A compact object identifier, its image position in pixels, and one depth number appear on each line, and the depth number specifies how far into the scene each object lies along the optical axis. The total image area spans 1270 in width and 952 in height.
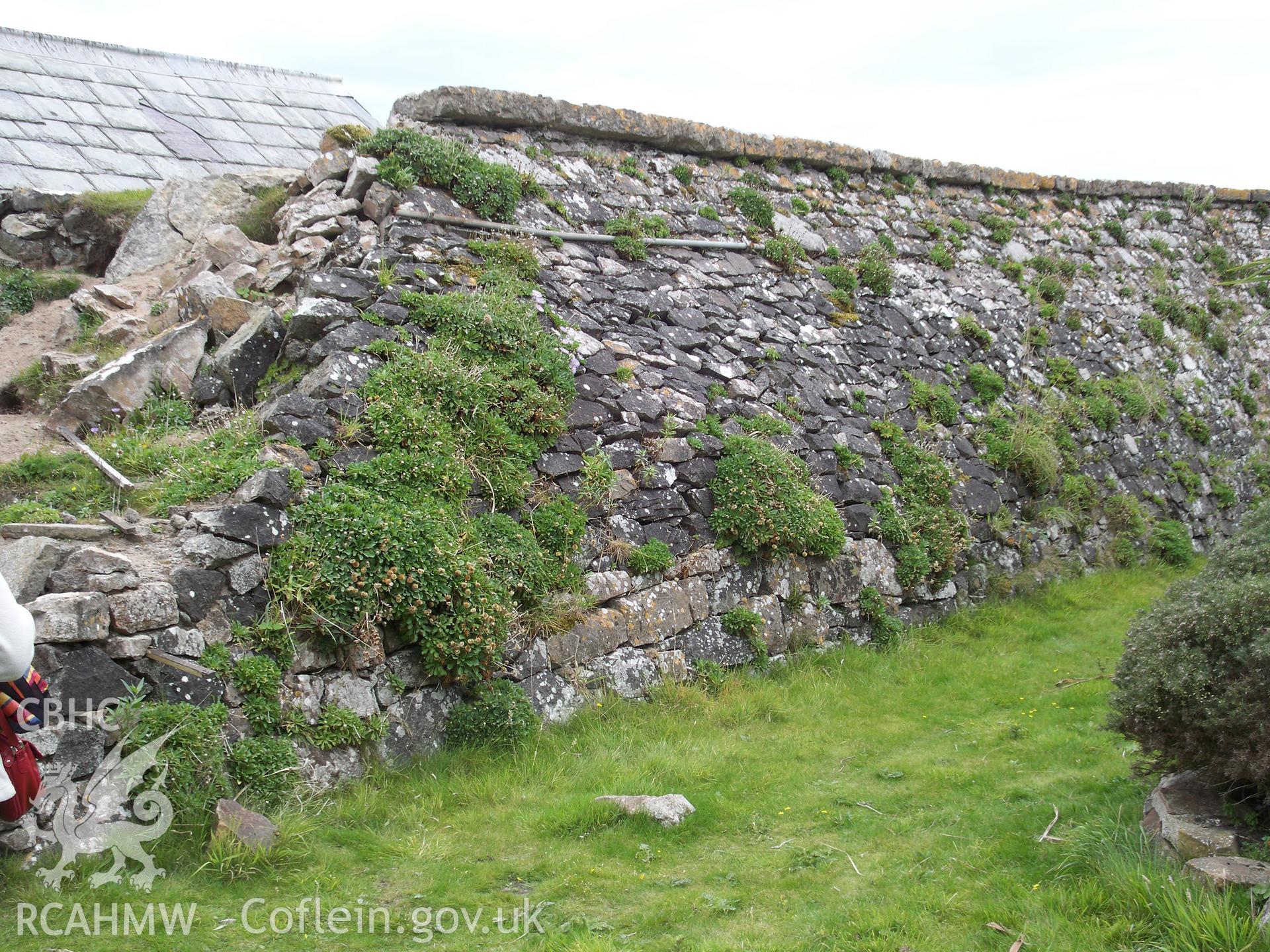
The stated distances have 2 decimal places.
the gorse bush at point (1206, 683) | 4.49
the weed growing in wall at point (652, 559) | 7.95
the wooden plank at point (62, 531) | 5.68
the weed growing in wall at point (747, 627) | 8.36
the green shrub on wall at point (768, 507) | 8.65
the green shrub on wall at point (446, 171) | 9.46
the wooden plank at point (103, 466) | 6.50
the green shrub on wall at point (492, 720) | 6.45
